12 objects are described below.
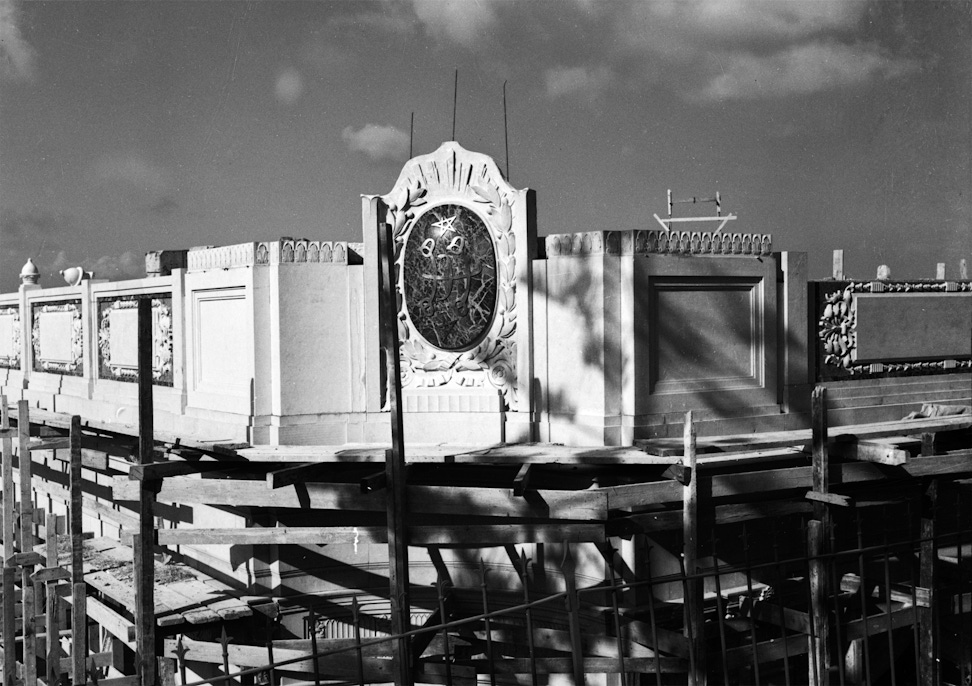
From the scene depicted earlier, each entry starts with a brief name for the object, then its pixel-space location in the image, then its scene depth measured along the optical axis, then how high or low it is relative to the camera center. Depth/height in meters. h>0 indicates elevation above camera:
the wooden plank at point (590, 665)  9.23 -3.00
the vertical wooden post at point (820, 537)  8.66 -1.70
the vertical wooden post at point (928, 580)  10.04 -2.42
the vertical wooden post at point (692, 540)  8.46 -1.67
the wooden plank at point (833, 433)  10.02 -1.01
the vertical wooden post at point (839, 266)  15.77 +1.14
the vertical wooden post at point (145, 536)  9.37 -1.70
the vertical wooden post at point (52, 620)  11.26 -3.03
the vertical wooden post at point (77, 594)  10.44 -2.49
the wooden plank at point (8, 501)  12.77 -1.87
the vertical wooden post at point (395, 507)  8.64 -1.38
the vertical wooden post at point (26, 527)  11.52 -2.20
